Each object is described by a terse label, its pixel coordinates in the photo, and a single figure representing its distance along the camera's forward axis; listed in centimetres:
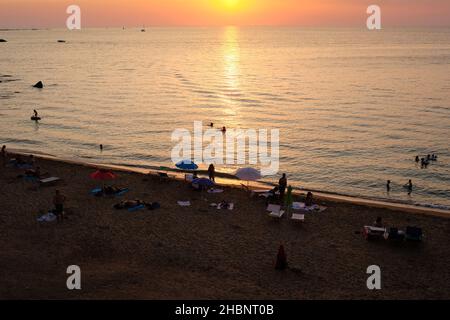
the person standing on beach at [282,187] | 2239
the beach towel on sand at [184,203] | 2208
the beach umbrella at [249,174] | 2317
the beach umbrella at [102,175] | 2262
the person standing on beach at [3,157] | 2901
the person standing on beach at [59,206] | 1914
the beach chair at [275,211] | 2033
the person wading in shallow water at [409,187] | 2822
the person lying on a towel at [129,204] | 2136
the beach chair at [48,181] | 2464
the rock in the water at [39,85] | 7589
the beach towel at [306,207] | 2173
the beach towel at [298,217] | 1977
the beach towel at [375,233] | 1814
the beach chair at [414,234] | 1772
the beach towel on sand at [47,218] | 1947
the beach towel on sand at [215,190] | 2455
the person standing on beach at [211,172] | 2598
